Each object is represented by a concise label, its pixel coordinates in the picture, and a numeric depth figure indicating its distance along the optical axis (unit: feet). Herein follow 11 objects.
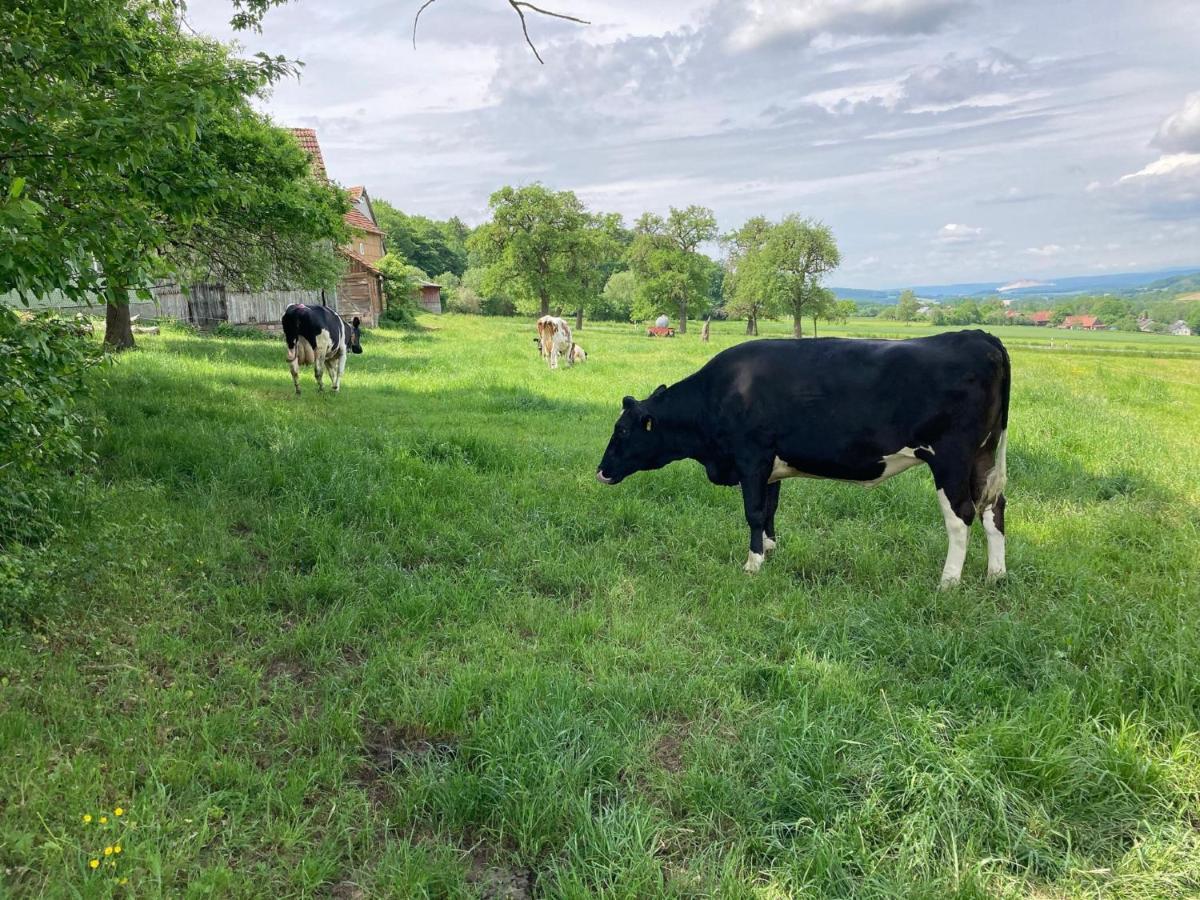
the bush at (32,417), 11.44
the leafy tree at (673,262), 184.96
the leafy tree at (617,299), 257.14
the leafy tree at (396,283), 118.93
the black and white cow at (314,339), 41.55
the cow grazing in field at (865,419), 16.62
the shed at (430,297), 179.42
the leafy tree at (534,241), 150.10
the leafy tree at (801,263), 167.73
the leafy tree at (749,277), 169.78
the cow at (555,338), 69.00
